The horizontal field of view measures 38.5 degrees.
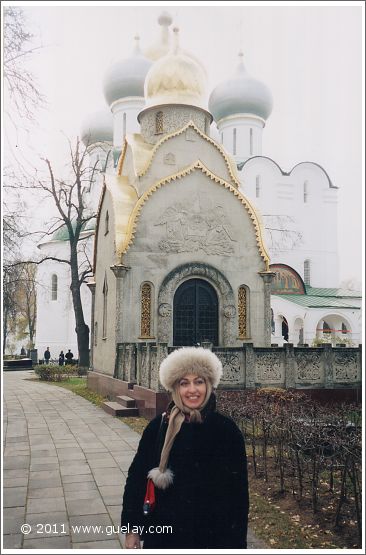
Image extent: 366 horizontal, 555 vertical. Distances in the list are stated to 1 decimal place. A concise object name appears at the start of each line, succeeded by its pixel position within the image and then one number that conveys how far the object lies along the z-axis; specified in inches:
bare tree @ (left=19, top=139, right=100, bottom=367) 802.2
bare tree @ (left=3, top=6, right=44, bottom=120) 229.5
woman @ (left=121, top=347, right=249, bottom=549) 124.2
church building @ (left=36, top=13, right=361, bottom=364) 493.7
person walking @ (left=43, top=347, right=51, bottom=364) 1071.4
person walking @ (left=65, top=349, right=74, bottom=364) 1003.3
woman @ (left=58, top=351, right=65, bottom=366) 1019.1
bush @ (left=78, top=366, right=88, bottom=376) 845.2
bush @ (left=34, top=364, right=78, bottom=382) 773.3
